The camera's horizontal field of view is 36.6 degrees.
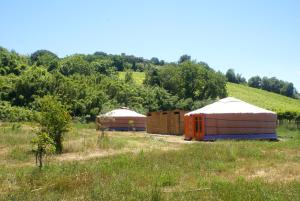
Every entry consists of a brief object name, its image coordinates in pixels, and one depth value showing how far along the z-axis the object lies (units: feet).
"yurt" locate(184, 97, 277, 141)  63.10
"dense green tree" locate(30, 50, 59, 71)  171.22
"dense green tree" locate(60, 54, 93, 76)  175.11
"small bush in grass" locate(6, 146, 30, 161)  40.30
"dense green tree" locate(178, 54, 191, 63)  271.28
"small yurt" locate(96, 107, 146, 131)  101.63
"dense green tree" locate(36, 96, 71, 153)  44.98
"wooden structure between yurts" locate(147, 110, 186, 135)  85.46
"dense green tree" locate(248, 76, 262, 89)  262.06
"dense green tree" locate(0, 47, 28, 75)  142.20
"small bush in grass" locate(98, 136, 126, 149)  48.62
